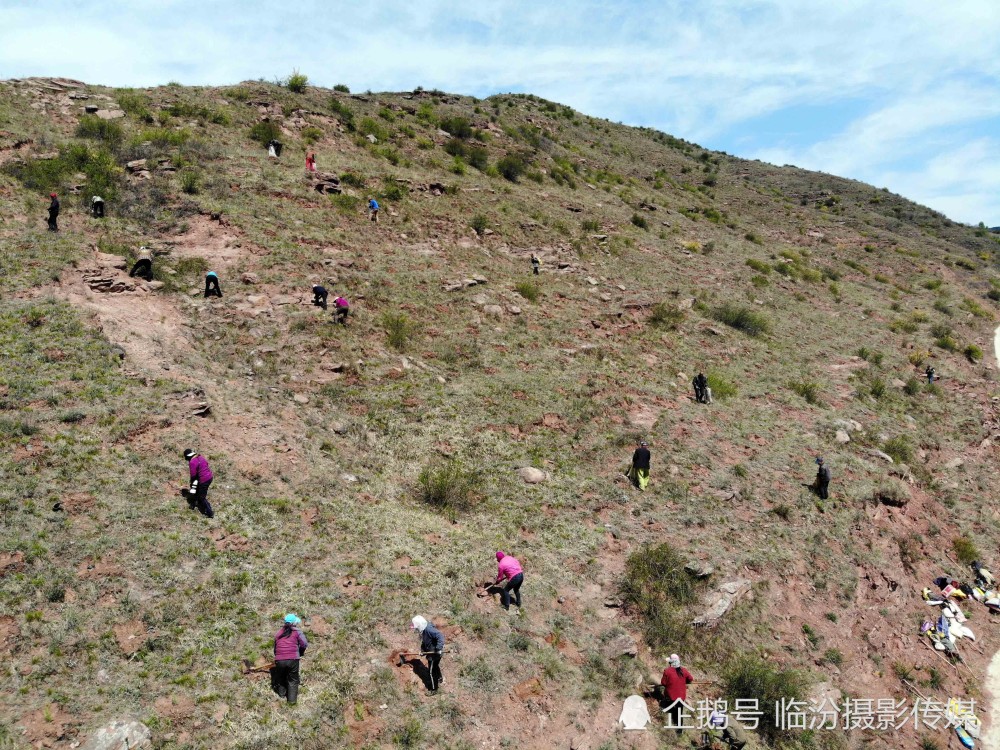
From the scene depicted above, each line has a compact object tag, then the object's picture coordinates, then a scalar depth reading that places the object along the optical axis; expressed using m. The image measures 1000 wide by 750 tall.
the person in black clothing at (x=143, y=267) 18.92
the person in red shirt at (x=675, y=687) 9.96
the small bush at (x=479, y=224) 29.73
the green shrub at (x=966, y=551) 17.17
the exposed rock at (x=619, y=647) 11.05
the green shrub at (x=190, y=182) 24.45
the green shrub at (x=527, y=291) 25.23
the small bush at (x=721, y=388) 21.43
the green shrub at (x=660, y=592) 11.75
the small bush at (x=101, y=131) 26.20
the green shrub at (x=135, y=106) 29.33
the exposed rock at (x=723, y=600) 12.20
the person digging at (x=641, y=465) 15.61
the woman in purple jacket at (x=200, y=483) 11.27
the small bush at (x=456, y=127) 42.53
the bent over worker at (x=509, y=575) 11.18
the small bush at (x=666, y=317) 25.69
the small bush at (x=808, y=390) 22.72
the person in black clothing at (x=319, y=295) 19.78
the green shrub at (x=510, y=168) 38.78
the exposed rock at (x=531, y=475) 15.37
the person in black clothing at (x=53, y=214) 19.52
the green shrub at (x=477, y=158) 38.28
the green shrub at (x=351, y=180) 29.11
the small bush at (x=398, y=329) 19.72
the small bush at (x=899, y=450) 20.33
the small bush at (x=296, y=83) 38.69
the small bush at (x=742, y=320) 27.89
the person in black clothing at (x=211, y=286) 19.38
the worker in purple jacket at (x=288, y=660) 8.59
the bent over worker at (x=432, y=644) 9.39
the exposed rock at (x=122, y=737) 7.30
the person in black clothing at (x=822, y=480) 16.70
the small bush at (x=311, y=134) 32.62
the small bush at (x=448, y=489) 14.03
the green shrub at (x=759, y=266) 36.50
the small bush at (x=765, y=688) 10.73
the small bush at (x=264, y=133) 30.94
